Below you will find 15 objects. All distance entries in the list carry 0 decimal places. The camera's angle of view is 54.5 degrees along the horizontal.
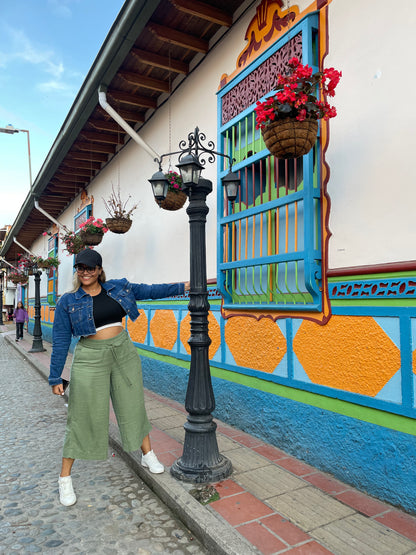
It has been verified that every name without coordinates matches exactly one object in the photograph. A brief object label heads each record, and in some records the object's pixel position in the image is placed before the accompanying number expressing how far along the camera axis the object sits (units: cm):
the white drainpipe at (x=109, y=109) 593
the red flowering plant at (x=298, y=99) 280
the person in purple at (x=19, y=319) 1666
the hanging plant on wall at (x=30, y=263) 1283
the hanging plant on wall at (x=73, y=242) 870
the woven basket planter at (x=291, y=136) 287
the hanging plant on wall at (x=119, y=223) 672
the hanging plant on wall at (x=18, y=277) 1805
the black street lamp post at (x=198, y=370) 313
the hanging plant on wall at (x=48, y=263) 1310
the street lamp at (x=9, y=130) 1532
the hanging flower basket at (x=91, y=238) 766
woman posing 303
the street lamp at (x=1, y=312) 3004
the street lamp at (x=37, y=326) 1230
